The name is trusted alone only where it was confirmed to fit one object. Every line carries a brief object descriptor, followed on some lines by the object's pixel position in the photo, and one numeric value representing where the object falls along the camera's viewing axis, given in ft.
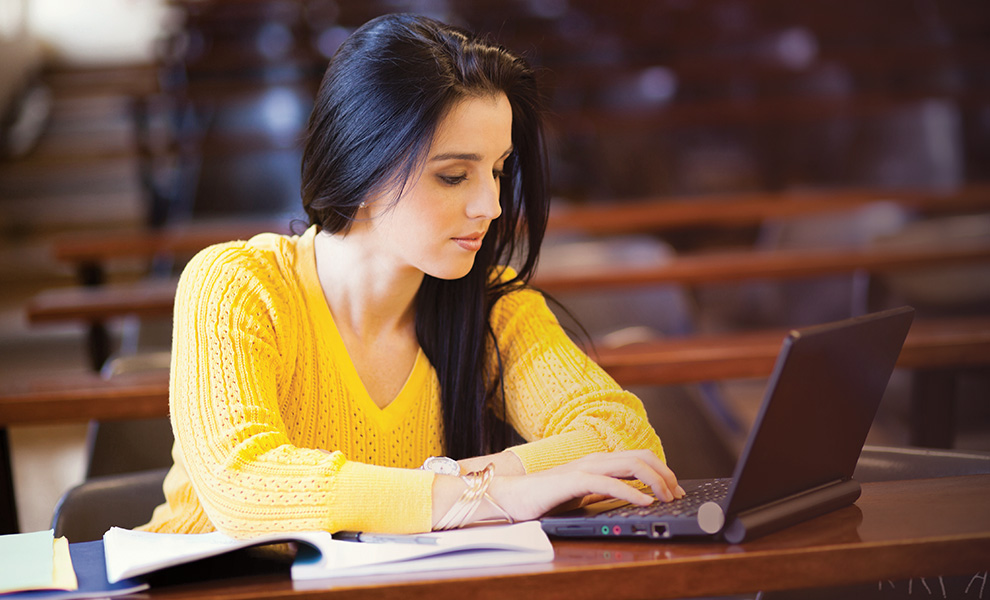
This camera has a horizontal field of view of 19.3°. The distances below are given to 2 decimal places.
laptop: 8.29
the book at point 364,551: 8.31
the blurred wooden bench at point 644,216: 17.74
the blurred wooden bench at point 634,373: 10.29
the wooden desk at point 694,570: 8.23
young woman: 8.72
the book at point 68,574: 8.29
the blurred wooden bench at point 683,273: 13.34
